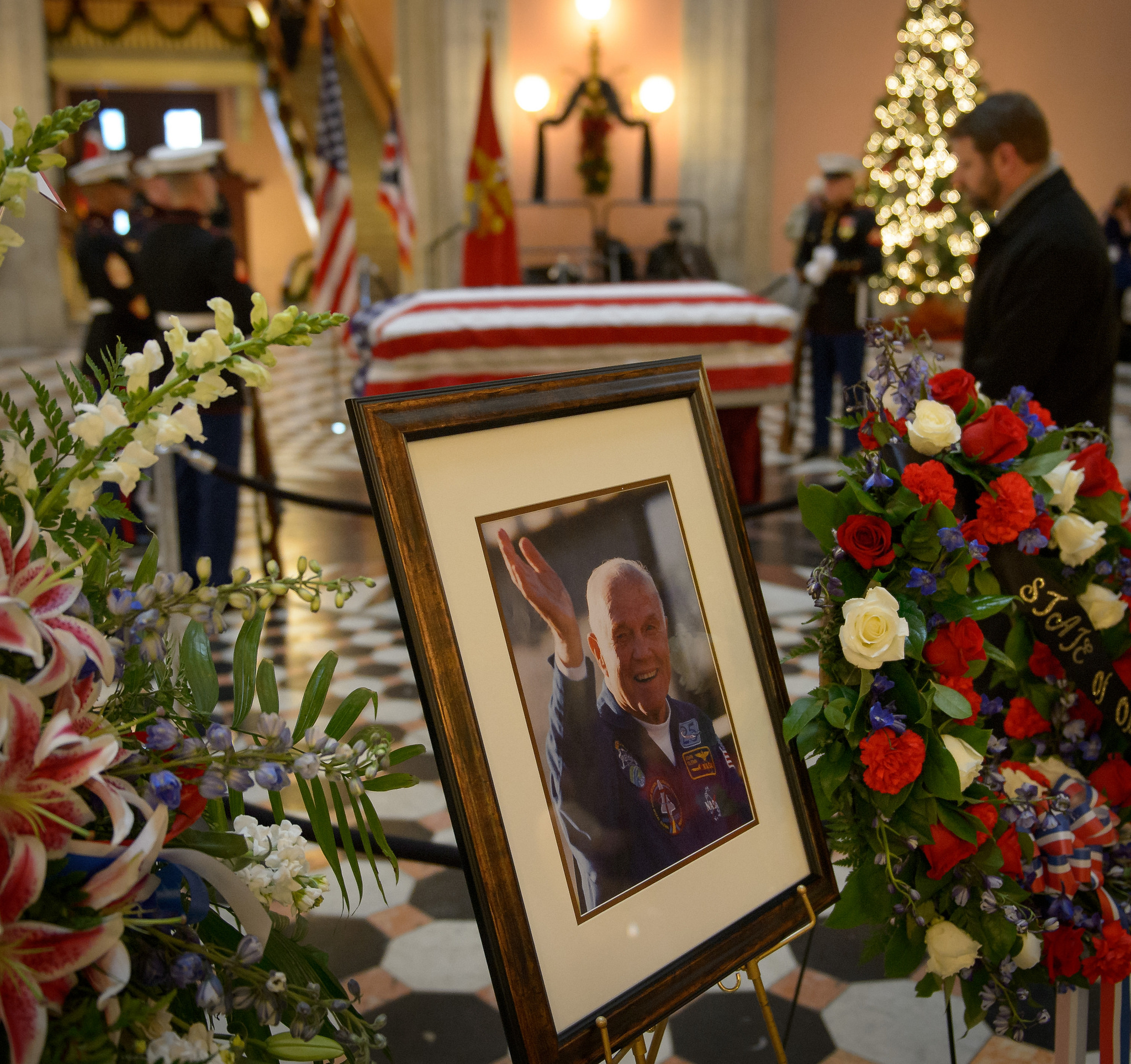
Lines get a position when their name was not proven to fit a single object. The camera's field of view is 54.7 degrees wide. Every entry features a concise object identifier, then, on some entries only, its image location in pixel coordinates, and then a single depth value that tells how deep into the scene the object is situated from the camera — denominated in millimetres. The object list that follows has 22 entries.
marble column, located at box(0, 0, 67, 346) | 13430
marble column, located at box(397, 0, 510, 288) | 11984
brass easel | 1029
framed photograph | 860
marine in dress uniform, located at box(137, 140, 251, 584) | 4418
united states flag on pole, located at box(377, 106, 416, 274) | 9578
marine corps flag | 10672
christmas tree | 11422
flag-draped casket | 5508
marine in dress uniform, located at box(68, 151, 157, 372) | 4711
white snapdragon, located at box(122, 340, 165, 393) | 679
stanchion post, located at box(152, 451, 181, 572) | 3678
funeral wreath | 1226
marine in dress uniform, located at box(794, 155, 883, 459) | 7453
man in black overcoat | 2520
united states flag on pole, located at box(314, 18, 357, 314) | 8453
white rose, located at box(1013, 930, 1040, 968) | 1350
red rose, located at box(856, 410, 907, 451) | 1404
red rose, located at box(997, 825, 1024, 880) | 1364
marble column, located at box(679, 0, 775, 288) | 12508
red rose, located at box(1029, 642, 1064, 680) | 1554
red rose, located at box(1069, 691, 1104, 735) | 1562
